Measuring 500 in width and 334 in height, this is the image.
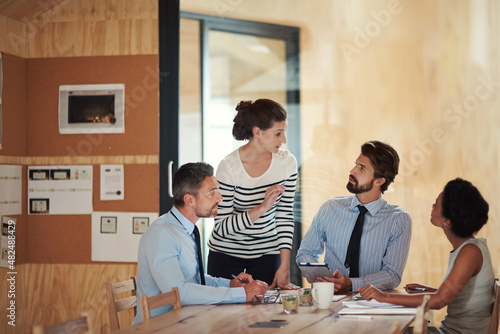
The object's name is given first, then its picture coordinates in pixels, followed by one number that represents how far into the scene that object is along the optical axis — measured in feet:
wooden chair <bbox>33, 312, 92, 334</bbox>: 5.75
